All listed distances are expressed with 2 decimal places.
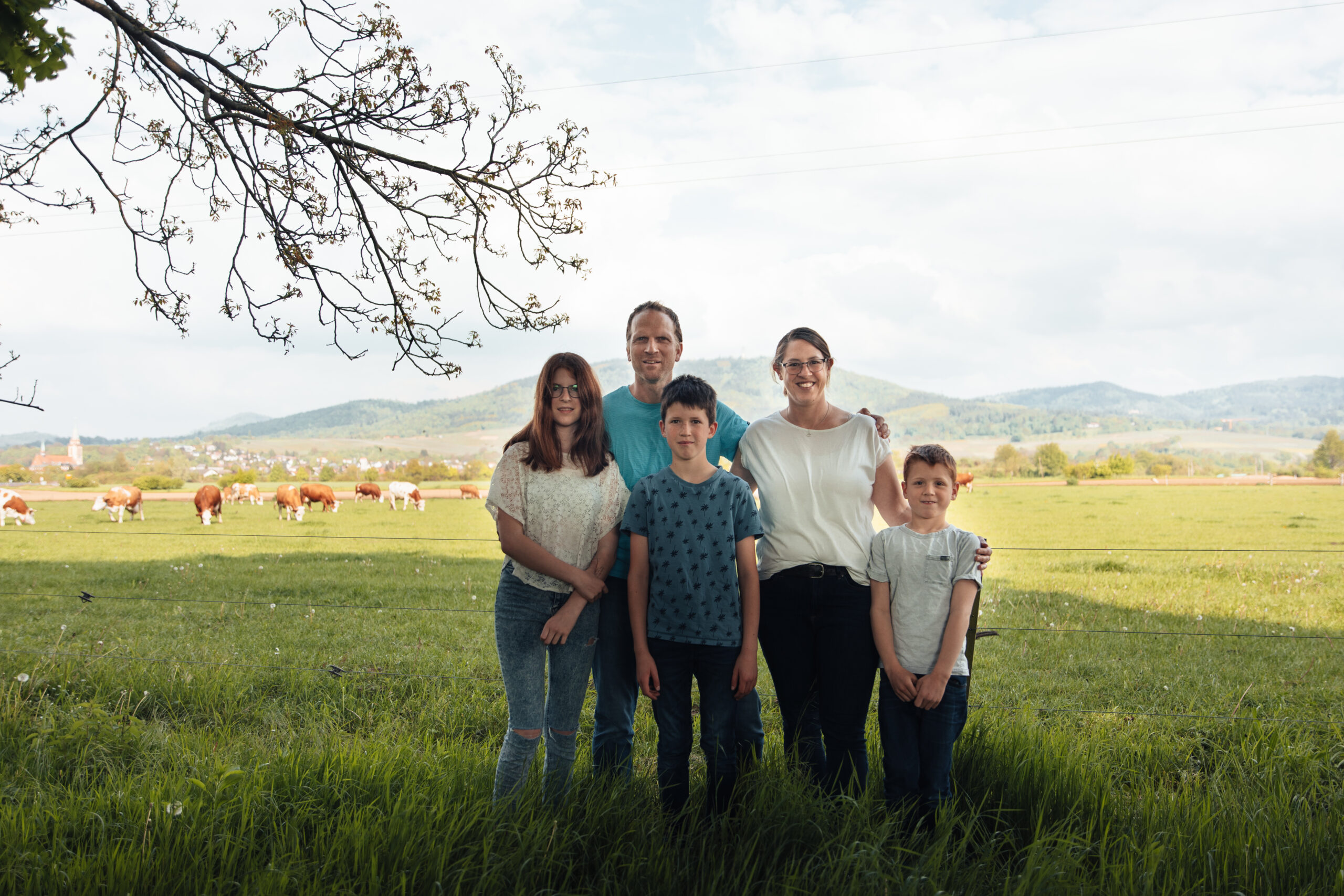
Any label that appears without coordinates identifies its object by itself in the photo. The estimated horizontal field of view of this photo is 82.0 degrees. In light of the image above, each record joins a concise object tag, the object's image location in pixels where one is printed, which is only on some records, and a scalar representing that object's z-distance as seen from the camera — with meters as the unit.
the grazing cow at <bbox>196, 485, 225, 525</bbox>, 26.08
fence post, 3.00
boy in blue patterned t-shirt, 2.67
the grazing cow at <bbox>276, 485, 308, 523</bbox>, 26.73
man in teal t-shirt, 2.87
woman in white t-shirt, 2.78
